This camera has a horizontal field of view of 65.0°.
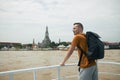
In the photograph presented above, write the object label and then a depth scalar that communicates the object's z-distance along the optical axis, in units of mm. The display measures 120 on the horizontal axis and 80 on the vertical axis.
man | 1265
